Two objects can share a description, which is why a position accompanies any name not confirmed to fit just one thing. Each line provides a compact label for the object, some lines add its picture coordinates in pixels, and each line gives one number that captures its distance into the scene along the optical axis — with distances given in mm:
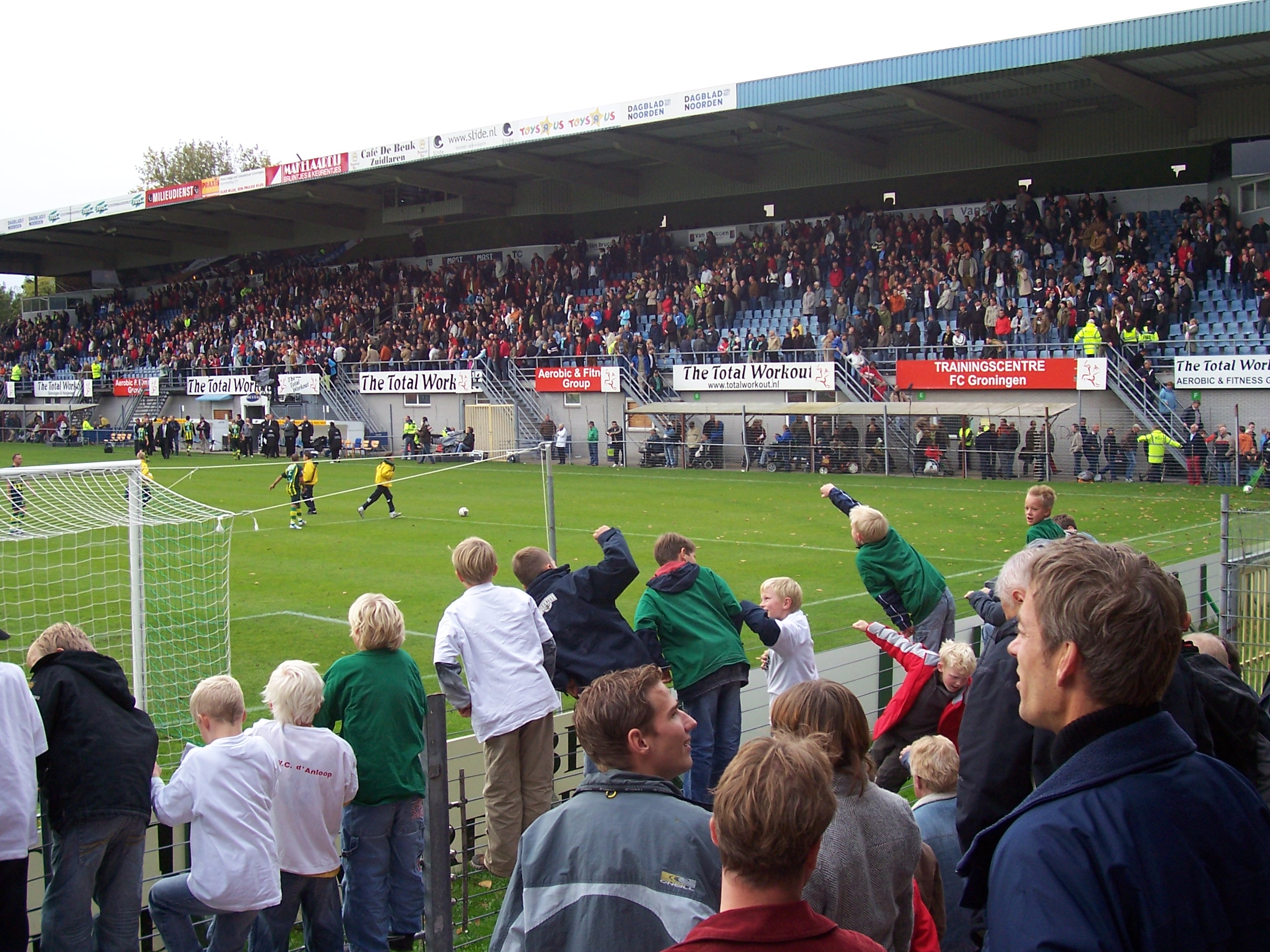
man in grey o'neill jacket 2789
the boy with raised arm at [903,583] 7824
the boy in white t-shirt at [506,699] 5730
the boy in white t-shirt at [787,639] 6824
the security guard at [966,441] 30297
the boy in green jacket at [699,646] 6418
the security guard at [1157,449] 27203
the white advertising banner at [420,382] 42125
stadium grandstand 30406
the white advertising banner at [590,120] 34706
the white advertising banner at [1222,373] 27078
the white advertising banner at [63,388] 56812
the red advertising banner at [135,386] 54125
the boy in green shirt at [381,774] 5133
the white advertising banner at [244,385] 47250
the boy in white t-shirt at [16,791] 4402
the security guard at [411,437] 41250
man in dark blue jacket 1988
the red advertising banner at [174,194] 50438
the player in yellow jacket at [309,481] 22827
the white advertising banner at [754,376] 33875
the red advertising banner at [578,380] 38584
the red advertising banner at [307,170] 44812
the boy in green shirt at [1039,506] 8188
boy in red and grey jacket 5676
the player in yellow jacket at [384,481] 23422
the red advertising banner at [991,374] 29812
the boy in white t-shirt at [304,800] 4699
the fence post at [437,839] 4238
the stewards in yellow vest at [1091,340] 29422
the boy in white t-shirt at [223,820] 4410
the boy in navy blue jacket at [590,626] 6133
